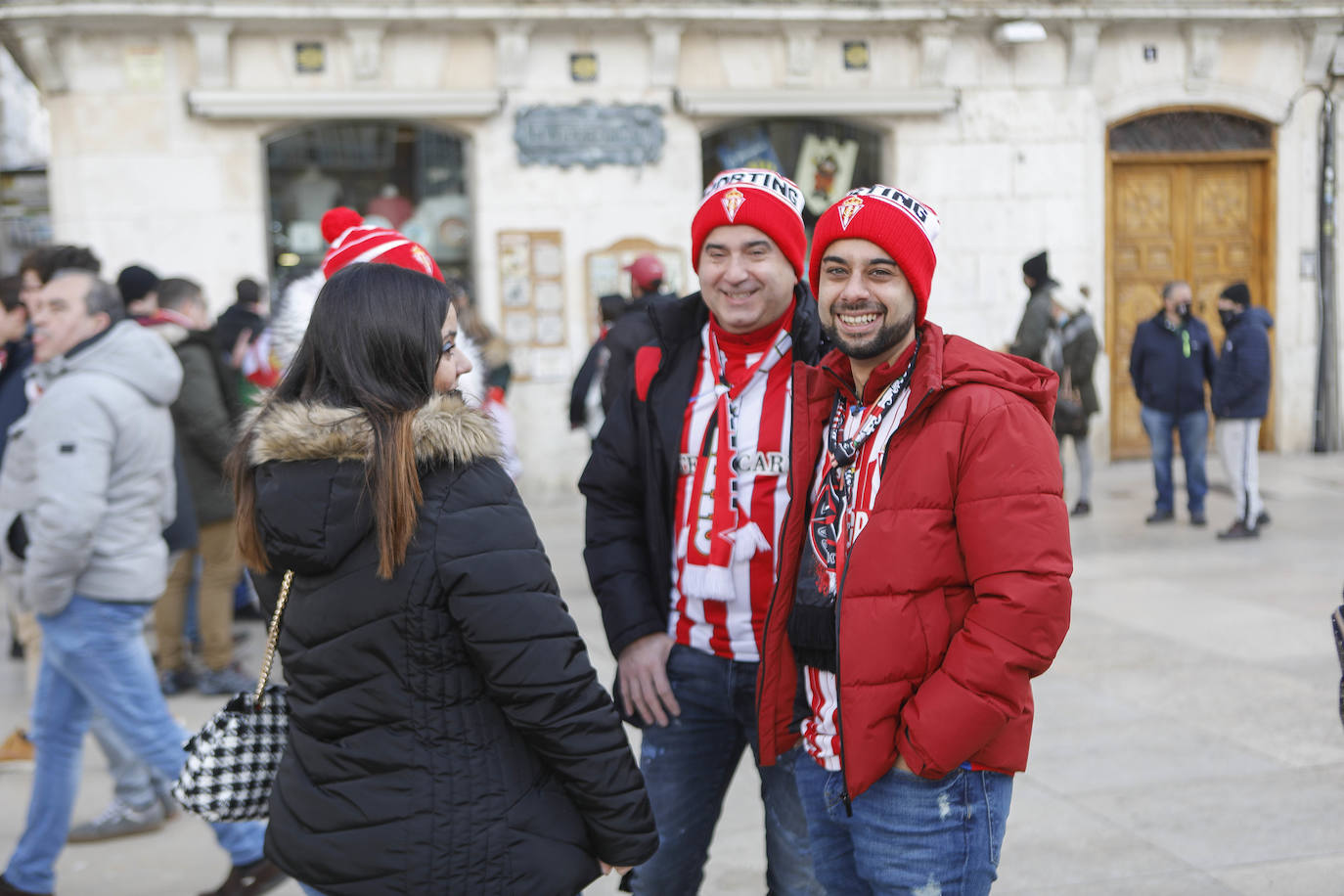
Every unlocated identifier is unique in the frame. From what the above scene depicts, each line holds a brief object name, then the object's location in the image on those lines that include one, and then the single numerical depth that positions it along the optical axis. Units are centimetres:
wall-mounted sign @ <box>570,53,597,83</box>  1164
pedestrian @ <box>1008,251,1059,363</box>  995
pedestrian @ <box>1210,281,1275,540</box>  939
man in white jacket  382
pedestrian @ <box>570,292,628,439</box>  792
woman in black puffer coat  209
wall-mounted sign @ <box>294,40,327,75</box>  1118
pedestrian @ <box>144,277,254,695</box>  616
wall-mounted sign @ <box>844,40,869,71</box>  1215
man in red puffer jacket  218
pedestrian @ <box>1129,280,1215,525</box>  998
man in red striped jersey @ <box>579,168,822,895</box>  285
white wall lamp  1201
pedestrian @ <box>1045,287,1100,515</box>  1023
